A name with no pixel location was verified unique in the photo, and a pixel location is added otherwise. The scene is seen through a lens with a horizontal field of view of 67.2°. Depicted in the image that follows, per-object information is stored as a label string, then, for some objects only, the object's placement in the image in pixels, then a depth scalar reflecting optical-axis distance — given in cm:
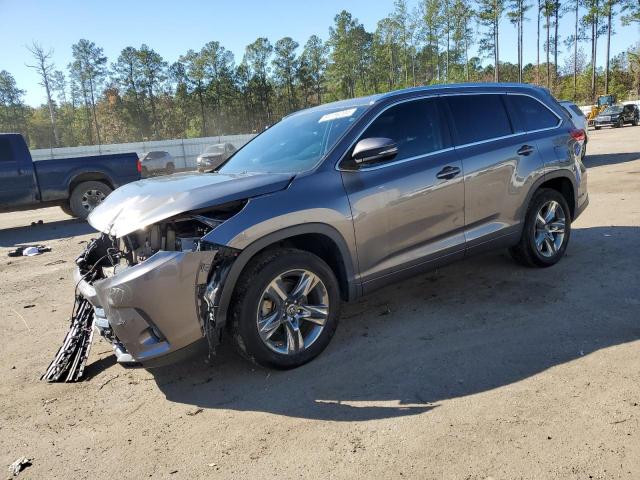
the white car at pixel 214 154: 2533
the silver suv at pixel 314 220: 297
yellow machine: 4220
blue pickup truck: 1047
